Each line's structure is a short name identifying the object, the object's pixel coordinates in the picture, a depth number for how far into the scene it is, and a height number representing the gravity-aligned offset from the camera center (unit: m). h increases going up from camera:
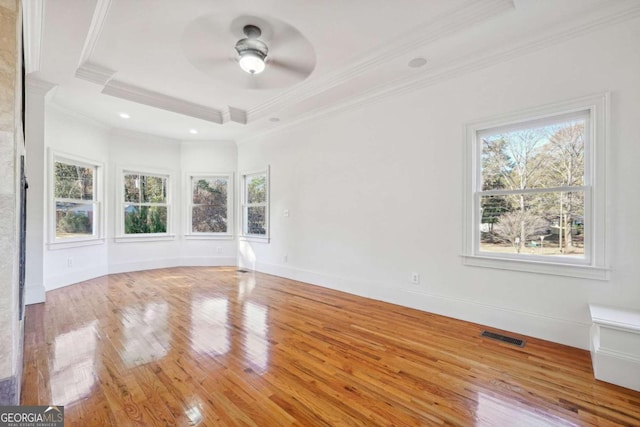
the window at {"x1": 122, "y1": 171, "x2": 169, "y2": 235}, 5.80 +0.18
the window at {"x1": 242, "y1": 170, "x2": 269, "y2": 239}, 5.76 +0.15
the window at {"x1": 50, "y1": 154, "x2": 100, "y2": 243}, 4.57 +0.20
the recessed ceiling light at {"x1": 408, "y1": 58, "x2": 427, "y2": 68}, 3.13 +1.67
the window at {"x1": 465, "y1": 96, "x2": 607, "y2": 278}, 2.49 +0.21
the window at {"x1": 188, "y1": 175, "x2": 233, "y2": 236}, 6.48 +0.16
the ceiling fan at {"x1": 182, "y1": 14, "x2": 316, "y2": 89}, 2.79 +1.81
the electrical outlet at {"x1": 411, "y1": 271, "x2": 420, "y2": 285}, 3.52 -0.81
